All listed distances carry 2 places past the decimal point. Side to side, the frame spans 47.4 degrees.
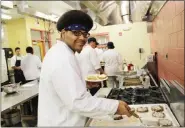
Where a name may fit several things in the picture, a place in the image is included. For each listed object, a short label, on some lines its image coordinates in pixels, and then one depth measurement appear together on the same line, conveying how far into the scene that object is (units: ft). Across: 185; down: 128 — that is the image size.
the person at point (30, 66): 16.52
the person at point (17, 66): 18.55
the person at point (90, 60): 12.72
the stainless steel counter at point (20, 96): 8.28
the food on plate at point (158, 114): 5.43
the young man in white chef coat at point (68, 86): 3.67
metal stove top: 6.91
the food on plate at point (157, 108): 5.84
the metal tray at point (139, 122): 5.05
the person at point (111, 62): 17.53
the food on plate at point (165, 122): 4.87
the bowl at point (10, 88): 10.08
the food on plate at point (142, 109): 5.86
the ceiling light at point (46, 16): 15.71
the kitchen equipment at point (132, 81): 10.62
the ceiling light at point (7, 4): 11.00
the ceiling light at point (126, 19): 15.03
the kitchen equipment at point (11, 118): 11.27
